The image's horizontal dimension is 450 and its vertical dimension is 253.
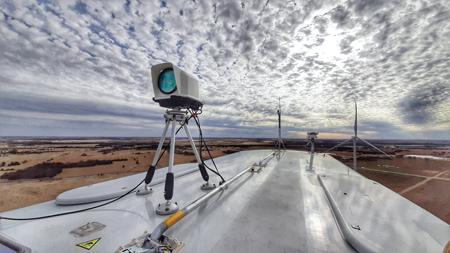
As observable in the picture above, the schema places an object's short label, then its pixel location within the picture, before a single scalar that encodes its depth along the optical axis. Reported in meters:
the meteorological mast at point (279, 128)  8.97
